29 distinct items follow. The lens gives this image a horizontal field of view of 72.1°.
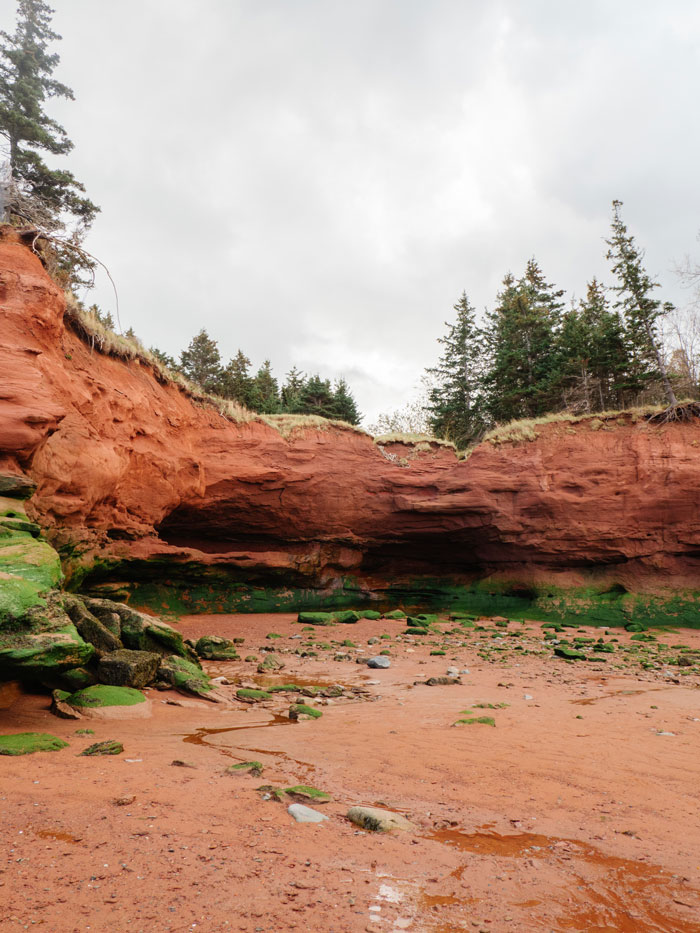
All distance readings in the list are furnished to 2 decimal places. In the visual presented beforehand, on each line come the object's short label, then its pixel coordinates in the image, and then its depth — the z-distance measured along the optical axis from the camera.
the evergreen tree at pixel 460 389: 33.75
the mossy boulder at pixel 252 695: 6.93
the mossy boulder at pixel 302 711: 6.03
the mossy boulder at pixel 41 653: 4.59
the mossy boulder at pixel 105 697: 5.45
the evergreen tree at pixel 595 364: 27.03
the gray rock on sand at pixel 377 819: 3.08
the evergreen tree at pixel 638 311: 24.94
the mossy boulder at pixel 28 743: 3.98
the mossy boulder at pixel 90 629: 6.69
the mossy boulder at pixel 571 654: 11.20
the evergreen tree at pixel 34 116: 20.94
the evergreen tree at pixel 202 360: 36.44
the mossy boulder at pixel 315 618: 16.25
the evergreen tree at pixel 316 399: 31.88
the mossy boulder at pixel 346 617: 16.89
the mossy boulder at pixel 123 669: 6.33
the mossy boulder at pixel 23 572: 4.80
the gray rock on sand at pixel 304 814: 3.13
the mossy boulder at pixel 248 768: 3.93
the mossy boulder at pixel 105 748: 4.14
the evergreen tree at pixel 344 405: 32.47
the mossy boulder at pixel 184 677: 6.79
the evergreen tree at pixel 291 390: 35.27
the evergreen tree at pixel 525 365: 29.59
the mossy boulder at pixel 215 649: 10.20
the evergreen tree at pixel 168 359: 35.38
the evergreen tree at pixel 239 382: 32.44
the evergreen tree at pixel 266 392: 32.16
